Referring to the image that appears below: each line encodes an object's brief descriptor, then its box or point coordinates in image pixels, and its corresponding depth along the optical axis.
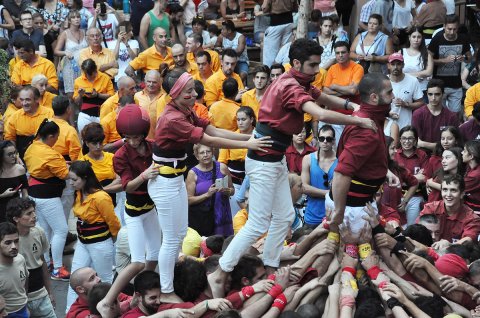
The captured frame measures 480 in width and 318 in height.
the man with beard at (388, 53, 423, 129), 13.82
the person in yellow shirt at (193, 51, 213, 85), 14.52
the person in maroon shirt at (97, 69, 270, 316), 8.48
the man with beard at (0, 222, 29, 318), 9.17
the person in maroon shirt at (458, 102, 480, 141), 12.95
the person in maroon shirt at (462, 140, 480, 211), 11.48
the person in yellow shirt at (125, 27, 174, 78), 14.91
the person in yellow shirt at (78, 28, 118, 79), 15.15
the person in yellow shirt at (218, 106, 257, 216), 11.97
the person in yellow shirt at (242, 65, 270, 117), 13.24
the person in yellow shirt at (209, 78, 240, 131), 12.99
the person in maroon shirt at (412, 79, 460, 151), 13.38
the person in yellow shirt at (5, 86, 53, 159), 12.98
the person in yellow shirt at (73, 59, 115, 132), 14.30
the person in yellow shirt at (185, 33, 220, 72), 15.10
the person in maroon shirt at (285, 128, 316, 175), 12.25
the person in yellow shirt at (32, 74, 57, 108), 13.99
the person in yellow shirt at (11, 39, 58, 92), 14.81
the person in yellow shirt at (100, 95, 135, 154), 12.76
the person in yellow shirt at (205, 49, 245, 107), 14.00
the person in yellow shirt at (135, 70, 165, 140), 12.60
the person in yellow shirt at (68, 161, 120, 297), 10.55
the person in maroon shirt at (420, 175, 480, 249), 10.69
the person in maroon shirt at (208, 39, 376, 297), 8.45
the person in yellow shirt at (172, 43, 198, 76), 14.39
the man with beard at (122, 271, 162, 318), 8.55
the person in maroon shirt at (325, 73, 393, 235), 8.39
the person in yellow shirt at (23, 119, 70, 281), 11.75
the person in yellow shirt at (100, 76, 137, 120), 13.32
